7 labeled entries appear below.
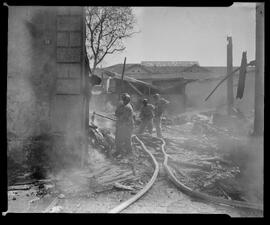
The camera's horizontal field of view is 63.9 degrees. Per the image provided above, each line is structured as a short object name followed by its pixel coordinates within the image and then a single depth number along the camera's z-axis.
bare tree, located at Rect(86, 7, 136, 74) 20.70
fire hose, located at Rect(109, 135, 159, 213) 3.69
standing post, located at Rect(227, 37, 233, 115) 13.59
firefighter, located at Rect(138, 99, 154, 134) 11.05
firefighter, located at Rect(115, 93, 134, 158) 7.27
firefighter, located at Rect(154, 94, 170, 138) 11.00
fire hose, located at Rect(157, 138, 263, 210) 3.87
